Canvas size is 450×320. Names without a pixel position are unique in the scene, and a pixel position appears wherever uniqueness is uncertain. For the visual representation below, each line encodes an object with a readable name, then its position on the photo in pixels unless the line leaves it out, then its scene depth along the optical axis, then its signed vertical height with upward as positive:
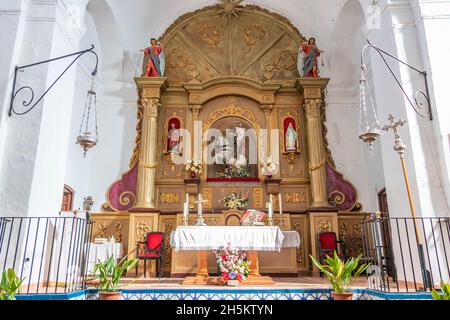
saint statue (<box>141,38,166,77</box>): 8.90 +4.73
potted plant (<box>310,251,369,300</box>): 4.30 -0.33
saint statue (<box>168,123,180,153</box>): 8.68 +2.66
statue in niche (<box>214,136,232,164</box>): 8.81 +2.45
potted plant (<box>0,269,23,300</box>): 3.53 -0.32
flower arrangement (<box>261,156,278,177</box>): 8.45 +1.94
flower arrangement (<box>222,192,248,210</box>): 7.57 +1.07
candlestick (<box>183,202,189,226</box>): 6.15 +0.64
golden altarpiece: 8.09 +3.12
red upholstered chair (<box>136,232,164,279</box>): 6.99 +0.09
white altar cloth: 5.69 +0.19
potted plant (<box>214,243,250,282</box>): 5.21 -0.21
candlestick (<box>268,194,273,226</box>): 6.20 +0.56
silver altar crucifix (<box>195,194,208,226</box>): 6.15 +0.55
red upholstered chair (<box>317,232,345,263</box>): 7.33 +0.12
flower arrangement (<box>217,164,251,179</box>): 8.64 +1.87
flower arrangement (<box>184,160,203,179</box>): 8.30 +1.91
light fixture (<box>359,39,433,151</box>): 5.10 +2.08
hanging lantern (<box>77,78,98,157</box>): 8.76 +3.38
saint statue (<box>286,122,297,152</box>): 8.74 +2.68
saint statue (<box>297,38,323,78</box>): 8.96 +4.74
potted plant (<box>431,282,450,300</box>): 3.20 -0.41
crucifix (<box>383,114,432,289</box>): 4.11 +0.49
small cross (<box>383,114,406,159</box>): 4.61 +1.38
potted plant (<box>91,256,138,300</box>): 4.26 -0.34
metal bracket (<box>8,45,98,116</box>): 5.14 +2.25
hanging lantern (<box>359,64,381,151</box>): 5.07 +1.62
